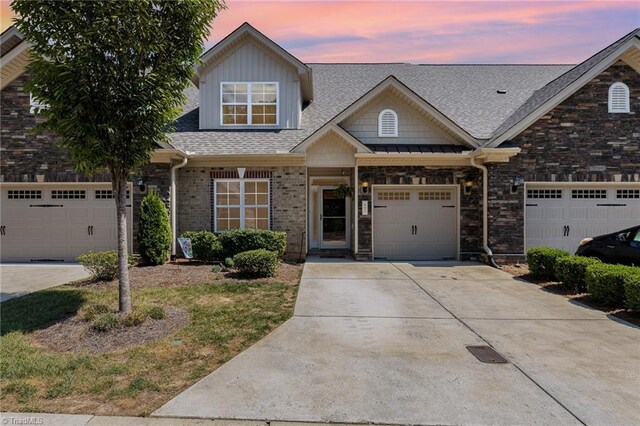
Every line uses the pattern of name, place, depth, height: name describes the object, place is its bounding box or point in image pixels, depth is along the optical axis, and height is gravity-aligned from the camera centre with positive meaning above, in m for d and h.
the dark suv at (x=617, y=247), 8.62 -0.96
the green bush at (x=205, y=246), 11.01 -1.07
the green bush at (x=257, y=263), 9.19 -1.32
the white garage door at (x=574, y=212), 11.52 -0.15
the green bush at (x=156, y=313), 5.94 -1.63
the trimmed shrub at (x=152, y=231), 10.41 -0.58
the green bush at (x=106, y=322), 5.44 -1.64
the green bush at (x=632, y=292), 6.31 -1.44
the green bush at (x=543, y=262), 9.02 -1.33
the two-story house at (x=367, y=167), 11.29 +1.32
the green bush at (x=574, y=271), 8.00 -1.38
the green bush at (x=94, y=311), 5.86 -1.60
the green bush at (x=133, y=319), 5.61 -1.63
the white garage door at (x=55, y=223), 11.87 -0.40
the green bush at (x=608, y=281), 6.81 -1.39
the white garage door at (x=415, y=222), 12.44 -0.52
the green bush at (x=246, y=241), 10.99 -0.93
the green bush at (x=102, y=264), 8.48 -1.21
